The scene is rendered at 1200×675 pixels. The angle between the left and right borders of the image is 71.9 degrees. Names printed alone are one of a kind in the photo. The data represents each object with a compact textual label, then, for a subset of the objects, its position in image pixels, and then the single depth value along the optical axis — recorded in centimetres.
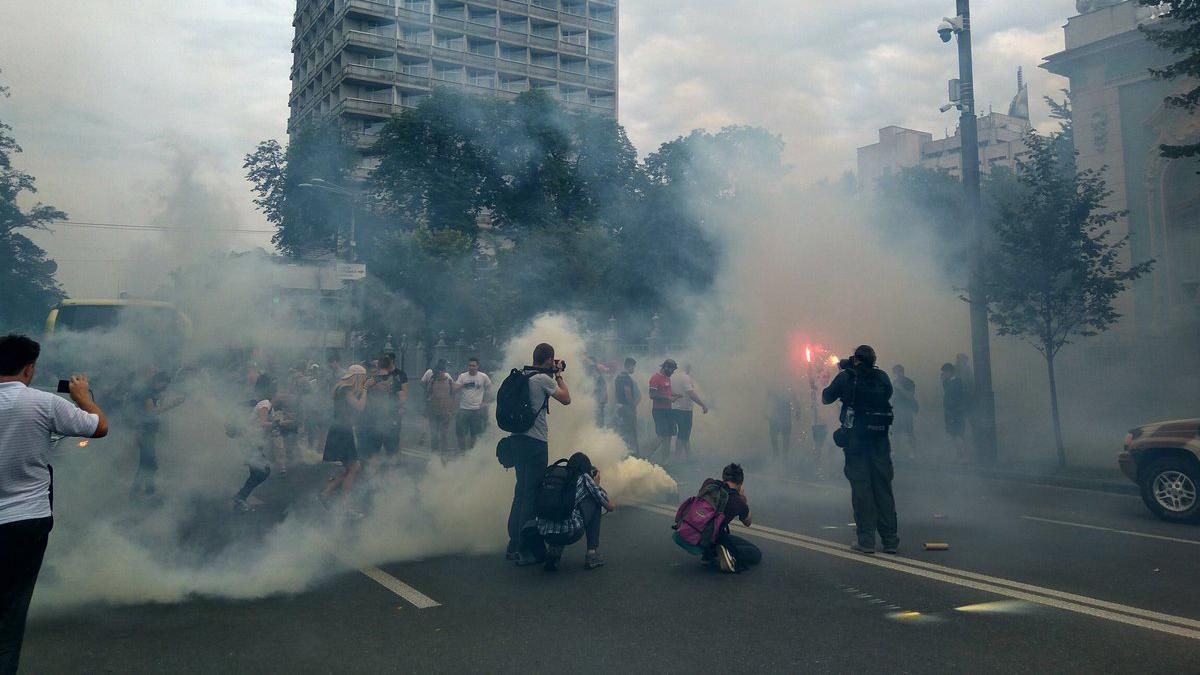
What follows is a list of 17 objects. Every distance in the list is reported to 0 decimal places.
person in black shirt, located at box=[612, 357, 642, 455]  1266
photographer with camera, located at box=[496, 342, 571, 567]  597
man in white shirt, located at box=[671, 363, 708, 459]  1223
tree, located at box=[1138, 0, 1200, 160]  1120
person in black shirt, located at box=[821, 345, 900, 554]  629
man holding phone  333
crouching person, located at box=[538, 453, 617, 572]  568
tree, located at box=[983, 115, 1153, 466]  1211
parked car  757
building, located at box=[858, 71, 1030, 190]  7300
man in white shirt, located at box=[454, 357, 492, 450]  1112
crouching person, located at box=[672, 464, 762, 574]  567
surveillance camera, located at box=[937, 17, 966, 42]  1229
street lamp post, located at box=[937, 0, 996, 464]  1227
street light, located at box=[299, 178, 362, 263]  1493
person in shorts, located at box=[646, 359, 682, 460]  1220
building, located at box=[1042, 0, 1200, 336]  1770
